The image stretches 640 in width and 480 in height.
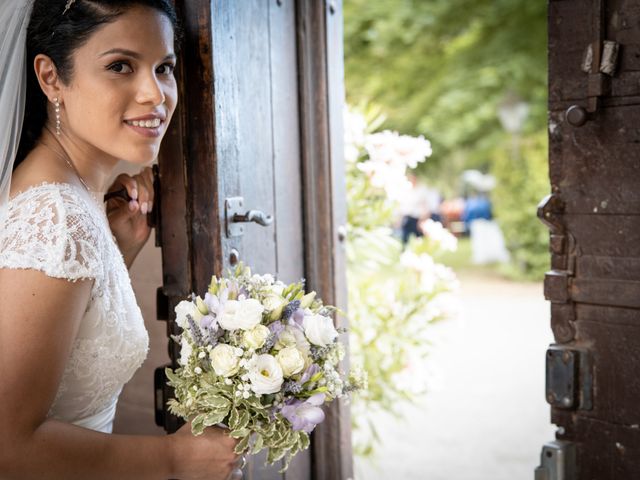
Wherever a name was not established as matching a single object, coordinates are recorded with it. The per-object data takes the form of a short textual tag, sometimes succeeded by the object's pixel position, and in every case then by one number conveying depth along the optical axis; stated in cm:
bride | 158
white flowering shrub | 416
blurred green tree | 1020
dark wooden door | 211
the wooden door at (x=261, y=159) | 225
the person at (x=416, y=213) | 1369
